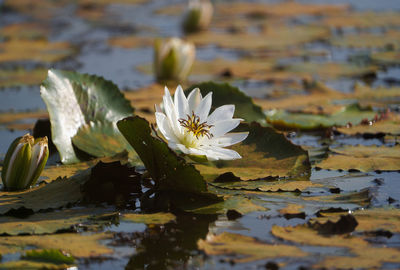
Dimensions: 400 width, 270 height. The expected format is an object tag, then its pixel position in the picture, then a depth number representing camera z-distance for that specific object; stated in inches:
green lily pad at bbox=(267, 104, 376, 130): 235.8
